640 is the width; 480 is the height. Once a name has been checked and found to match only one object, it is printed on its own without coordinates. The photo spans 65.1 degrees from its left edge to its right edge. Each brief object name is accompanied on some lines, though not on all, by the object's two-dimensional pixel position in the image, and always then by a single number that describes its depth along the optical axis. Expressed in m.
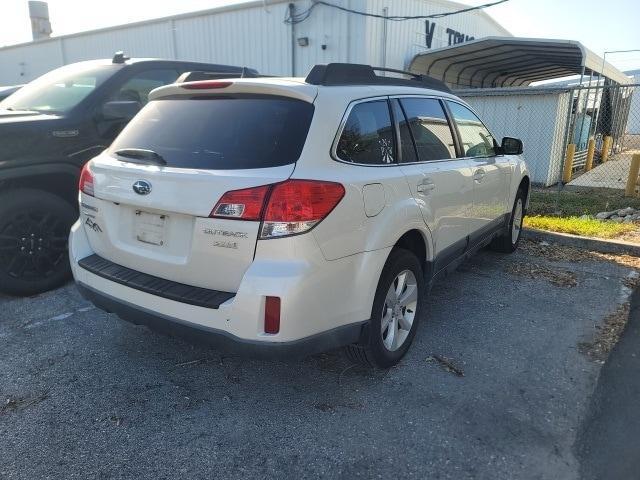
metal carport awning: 12.68
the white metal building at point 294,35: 12.45
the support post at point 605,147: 17.48
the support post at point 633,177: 10.14
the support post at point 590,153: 15.34
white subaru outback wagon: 2.42
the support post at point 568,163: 12.90
